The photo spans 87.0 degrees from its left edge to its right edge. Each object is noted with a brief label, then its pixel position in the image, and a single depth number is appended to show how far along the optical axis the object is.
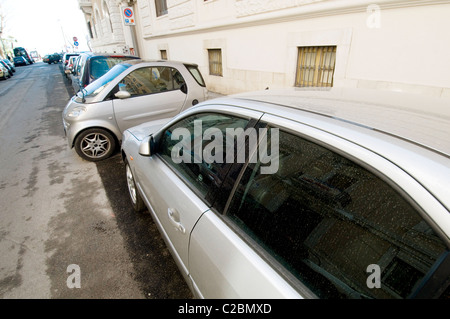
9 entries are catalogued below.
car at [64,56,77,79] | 13.97
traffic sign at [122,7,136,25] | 10.24
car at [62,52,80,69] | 17.48
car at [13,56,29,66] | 38.03
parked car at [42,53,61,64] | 39.09
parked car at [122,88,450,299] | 0.72
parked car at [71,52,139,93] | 6.09
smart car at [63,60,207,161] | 4.17
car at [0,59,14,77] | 20.13
